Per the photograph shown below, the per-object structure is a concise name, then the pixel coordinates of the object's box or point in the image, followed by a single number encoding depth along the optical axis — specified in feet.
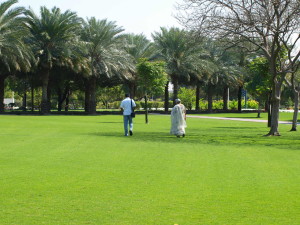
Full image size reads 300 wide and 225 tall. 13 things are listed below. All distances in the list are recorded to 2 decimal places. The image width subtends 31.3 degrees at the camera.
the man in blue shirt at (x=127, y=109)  69.77
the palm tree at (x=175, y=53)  191.62
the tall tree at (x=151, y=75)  122.21
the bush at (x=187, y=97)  256.93
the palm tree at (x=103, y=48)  176.14
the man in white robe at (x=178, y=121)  69.21
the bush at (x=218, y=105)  269.64
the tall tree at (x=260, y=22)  71.15
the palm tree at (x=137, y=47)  196.85
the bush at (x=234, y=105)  264.31
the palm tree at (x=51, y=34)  159.94
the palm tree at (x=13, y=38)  143.43
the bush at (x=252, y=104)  290.15
